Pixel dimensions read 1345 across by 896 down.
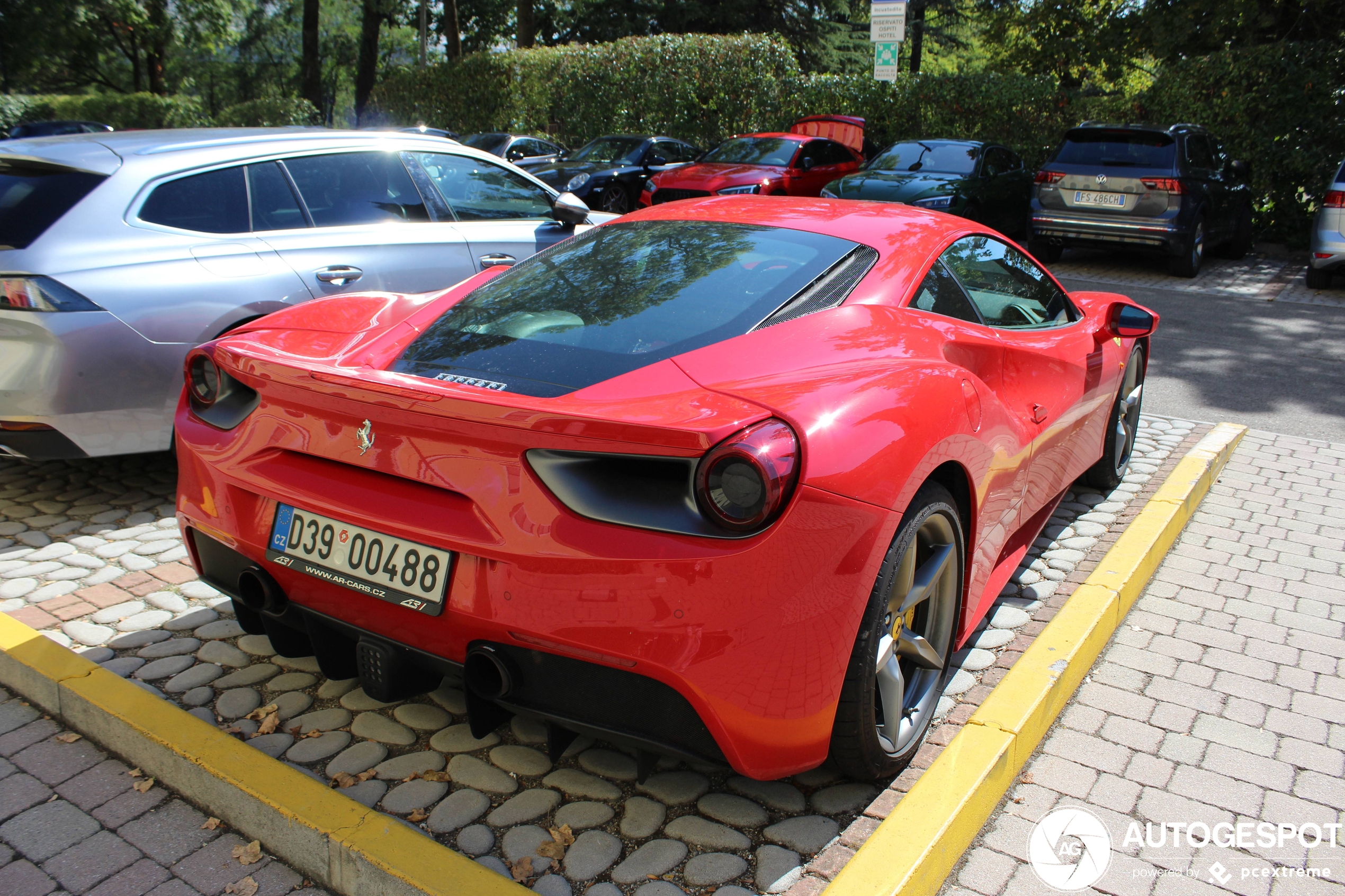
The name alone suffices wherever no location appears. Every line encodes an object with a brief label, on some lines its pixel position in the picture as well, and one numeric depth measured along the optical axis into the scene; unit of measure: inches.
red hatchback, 507.8
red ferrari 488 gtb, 78.7
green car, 462.9
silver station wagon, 151.6
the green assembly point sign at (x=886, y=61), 589.6
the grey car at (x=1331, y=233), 403.9
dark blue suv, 438.9
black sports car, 591.8
